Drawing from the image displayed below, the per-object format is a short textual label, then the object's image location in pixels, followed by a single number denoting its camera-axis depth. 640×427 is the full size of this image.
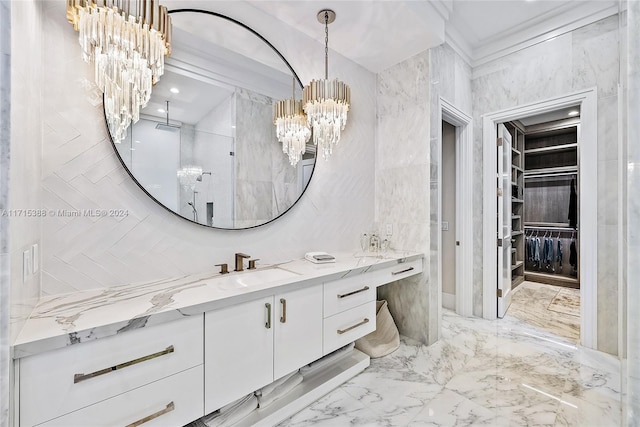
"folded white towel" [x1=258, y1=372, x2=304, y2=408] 1.66
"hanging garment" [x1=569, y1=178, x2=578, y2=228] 4.76
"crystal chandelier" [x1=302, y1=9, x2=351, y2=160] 2.02
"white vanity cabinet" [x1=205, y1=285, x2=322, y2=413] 1.31
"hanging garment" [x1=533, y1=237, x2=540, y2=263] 4.89
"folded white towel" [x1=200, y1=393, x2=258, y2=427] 1.49
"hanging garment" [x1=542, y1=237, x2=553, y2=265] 4.79
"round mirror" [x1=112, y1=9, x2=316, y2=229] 1.61
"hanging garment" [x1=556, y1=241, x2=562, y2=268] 4.78
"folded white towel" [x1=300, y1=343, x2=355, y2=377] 1.96
